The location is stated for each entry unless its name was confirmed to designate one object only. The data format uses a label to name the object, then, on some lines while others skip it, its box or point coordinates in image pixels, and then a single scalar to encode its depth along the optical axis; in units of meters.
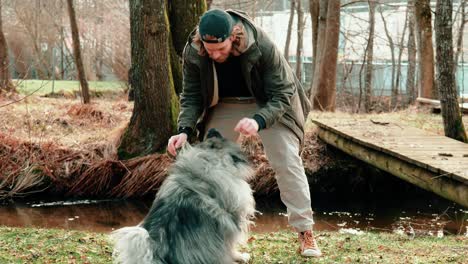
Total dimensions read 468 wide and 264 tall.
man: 4.09
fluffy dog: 3.20
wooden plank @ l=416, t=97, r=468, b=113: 13.05
